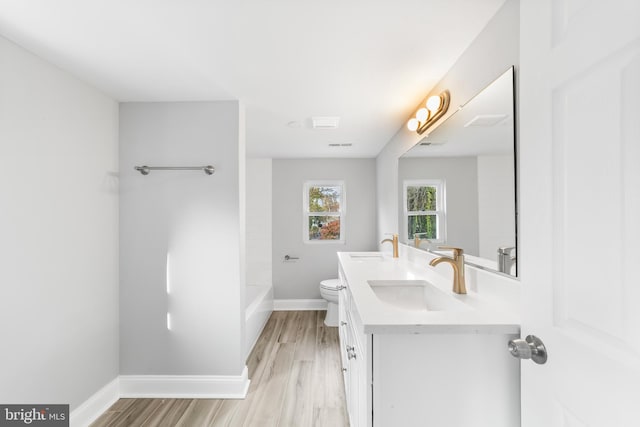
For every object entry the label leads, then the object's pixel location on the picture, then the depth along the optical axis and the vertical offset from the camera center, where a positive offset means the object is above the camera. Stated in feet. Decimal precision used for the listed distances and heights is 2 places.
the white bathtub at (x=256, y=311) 9.40 -3.48
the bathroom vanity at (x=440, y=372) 3.53 -1.86
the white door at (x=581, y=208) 1.94 +0.02
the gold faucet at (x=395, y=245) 9.87 -1.07
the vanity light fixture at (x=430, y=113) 6.23 +2.18
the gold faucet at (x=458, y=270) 5.06 -0.97
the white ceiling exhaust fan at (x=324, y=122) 8.72 +2.59
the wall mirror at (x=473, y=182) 4.31 +0.55
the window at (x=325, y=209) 14.65 +0.14
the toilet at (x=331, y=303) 11.90 -3.58
